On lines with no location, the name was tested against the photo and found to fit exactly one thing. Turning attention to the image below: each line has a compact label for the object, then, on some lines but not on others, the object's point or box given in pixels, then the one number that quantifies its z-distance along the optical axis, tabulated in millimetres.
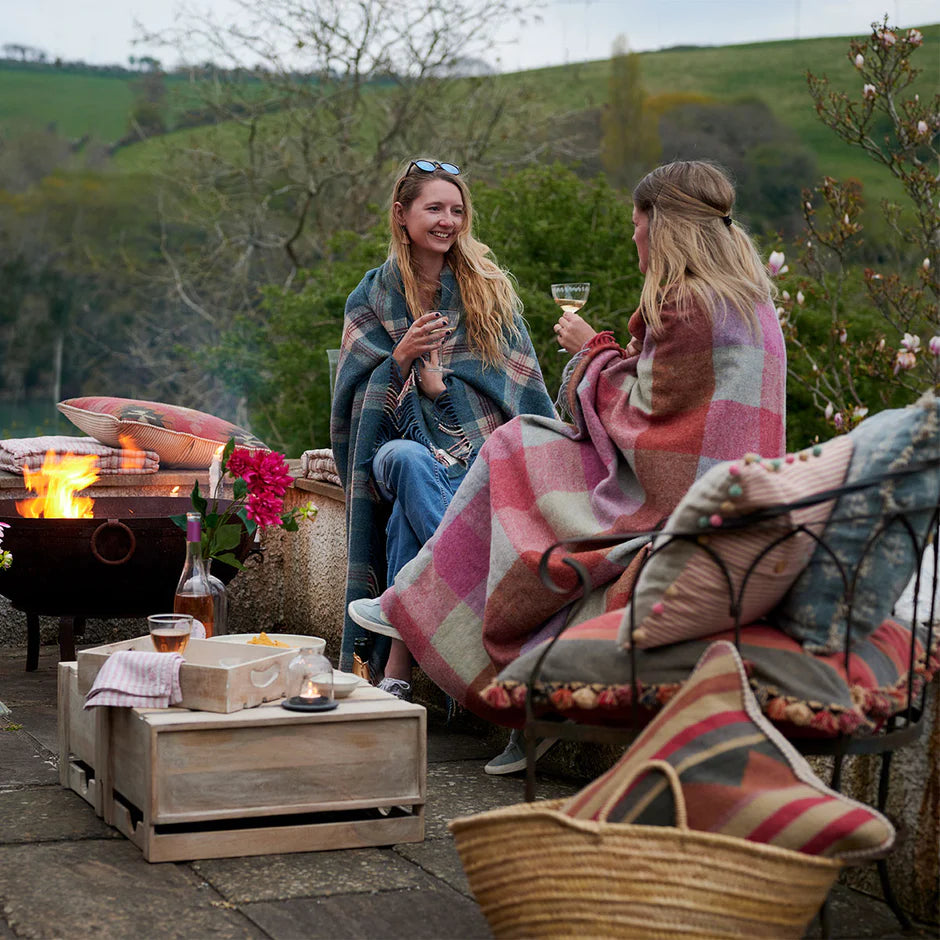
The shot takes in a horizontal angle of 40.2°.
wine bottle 3179
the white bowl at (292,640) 2961
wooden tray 2693
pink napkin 2740
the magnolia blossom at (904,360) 5320
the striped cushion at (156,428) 5402
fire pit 4402
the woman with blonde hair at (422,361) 4203
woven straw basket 1769
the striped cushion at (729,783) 1811
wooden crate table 2650
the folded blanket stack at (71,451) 5219
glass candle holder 2777
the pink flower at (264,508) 3234
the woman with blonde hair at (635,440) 2938
